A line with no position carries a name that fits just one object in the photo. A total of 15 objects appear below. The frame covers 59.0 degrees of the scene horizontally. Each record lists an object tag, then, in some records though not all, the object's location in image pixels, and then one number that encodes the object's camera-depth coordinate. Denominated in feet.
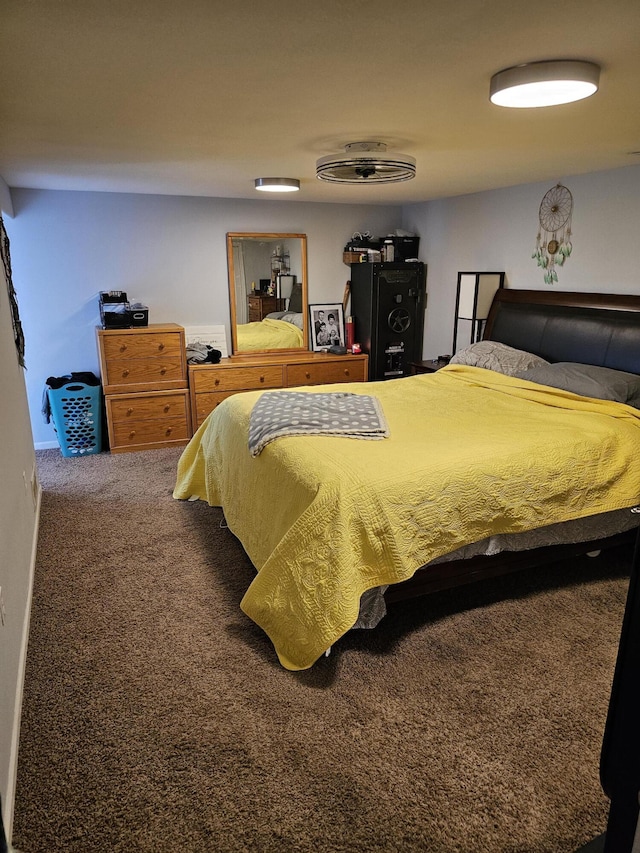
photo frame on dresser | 18.21
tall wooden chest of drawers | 14.70
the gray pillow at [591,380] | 10.27
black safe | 17.42
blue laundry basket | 14.73
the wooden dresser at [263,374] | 15.87
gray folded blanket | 8.78
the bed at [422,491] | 7.03
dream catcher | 12.86
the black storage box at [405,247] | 17.89
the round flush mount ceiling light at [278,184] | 12.64
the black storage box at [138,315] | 14.98
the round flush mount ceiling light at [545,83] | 5.33
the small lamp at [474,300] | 14.67
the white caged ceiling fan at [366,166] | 8.89
